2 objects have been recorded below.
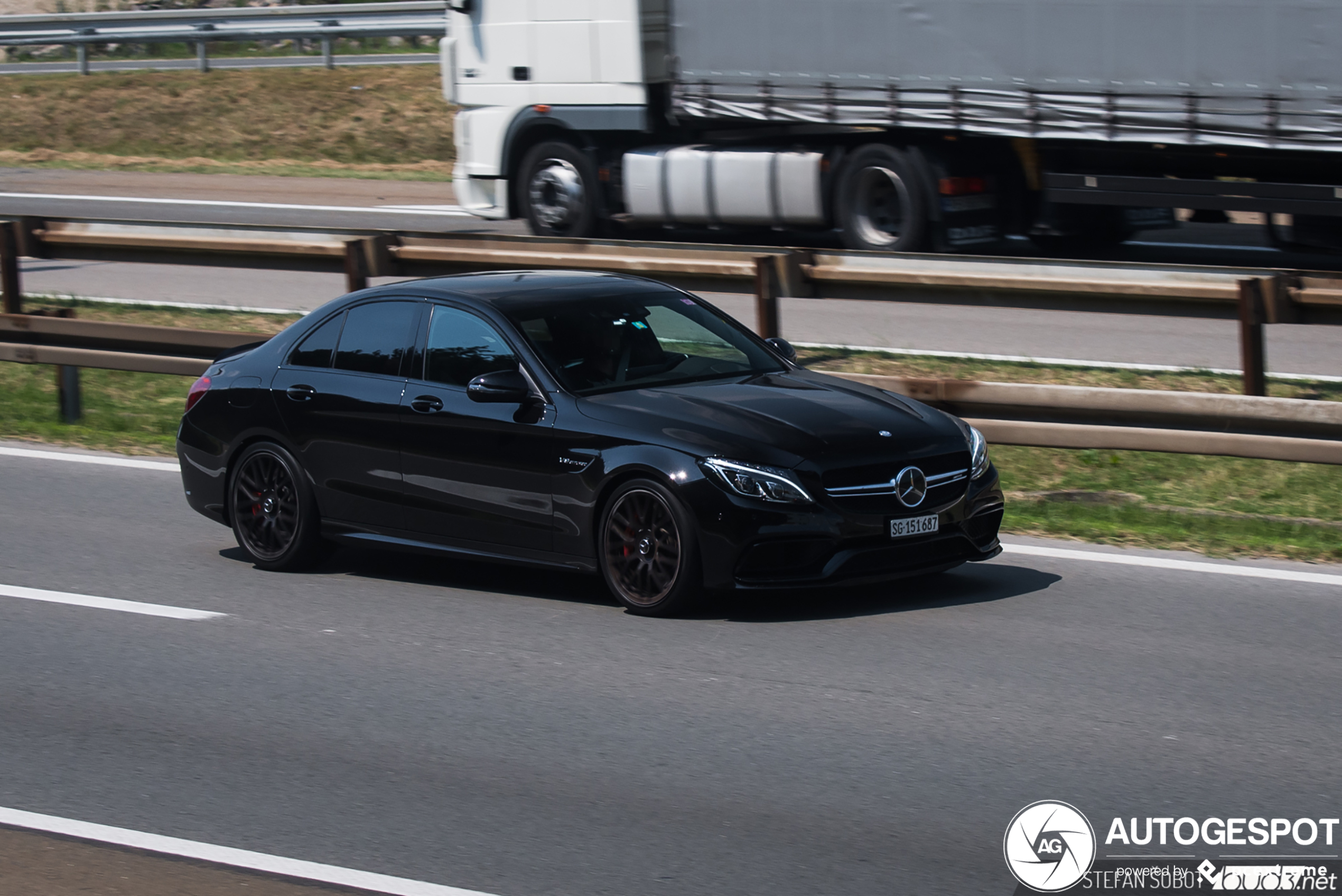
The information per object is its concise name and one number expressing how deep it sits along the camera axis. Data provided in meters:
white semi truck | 33.28
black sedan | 15.22
